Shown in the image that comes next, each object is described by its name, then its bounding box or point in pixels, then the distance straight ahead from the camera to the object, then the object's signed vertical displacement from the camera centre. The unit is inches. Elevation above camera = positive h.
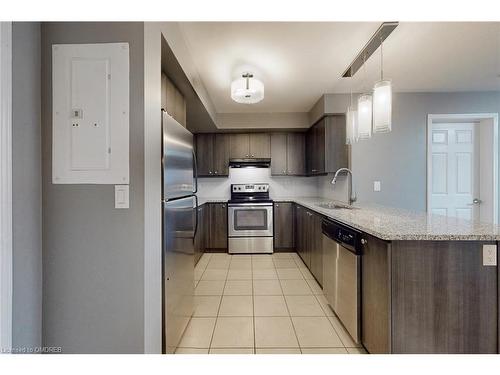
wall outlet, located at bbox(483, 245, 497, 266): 55.3 -15.4
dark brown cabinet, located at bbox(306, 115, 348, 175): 143.6 +24.8
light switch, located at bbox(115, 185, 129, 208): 54.0 -2.0
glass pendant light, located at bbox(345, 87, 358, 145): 94.3 +23.9
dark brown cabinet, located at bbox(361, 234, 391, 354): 58.2 -27.9
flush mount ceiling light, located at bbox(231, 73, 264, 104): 102.1 +41.2
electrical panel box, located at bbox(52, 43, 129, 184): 53.7 +15.9
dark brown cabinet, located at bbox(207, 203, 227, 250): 174.4 -29.9
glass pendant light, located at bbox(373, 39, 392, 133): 71.5 +23.8
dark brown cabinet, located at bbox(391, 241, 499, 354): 55.4 -25.5
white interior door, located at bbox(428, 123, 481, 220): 134.6 +8.9
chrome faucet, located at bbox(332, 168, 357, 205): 125.9 -3.8
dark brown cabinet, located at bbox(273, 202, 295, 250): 175.0 -28.0
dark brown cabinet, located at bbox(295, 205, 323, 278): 114.0 -28.8
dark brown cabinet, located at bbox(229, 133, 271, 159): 187.3 +30.8
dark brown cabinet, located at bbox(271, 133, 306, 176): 187.9 +24.8
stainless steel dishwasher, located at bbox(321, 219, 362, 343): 71.6 -28.4
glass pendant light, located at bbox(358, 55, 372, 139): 82.9 +24.3
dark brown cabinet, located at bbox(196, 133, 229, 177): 187.5 +26.3
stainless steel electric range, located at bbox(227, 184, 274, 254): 171.8 -28.3
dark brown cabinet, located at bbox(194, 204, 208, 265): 150.3 -30.8
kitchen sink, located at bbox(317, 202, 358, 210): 114.5 -9.6
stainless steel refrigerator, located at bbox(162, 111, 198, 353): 63.9 -12.6
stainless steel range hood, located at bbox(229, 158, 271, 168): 184.5 +18.4
